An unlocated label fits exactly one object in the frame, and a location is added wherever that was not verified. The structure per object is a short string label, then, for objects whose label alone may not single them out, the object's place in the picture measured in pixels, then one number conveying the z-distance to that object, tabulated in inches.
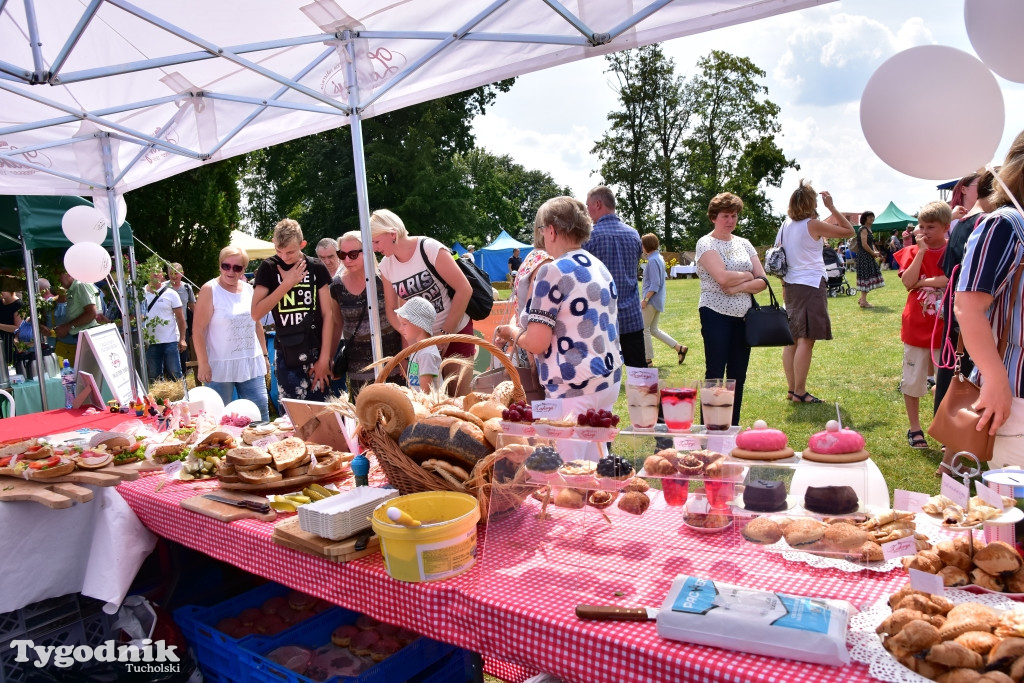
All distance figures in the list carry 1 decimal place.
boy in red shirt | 173.2
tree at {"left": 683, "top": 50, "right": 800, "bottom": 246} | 1392.7
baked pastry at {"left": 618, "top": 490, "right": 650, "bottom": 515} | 65.9
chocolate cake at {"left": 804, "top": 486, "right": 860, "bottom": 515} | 54.6
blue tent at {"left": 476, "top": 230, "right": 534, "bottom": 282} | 811.4
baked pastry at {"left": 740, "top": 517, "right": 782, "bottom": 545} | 56.0
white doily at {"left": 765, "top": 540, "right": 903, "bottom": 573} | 55.0
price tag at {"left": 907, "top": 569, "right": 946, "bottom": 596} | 45.8
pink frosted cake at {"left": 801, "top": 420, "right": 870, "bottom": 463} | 56.4
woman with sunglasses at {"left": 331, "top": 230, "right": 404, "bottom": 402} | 169.6
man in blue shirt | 183.5
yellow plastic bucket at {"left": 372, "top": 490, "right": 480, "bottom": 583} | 61.1
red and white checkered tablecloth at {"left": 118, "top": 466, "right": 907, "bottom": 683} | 46.6
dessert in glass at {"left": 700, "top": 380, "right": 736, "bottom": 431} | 69.4
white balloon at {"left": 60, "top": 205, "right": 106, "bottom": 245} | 234.2
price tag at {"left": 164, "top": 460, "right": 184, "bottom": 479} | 105.8
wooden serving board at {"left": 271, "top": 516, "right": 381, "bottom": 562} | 67.9
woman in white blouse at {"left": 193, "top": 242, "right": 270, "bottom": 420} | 195.3
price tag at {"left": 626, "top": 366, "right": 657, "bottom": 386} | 72.4
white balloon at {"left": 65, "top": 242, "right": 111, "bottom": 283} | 222.8
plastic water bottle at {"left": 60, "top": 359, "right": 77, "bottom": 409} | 175.9
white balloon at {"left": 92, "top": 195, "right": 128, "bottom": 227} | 231.0
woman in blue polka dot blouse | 103.0
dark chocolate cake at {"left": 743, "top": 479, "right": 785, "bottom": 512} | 56.7
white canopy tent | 126.1
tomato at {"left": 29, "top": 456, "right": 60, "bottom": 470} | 101.3
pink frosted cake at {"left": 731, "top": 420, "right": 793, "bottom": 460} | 59.6
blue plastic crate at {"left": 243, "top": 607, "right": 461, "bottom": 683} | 77.4
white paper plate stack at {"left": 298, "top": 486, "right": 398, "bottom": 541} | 69.1
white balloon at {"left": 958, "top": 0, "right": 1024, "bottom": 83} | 70.7
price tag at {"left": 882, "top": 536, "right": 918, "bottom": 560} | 53.0
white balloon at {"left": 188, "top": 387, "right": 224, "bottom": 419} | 149.7
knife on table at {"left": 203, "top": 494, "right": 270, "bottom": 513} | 85.0
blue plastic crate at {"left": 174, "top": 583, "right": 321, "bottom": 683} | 85.4
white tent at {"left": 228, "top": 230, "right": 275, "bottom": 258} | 560.4
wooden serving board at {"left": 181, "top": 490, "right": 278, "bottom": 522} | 82.8
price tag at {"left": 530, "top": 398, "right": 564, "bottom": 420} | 74.0
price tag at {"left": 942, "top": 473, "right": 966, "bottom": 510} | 53.2
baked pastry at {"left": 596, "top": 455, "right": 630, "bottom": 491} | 64.5
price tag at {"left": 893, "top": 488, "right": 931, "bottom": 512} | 57.2
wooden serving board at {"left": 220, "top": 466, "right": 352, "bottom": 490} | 91.3
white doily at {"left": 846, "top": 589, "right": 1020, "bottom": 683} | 41.2
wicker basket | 69.4
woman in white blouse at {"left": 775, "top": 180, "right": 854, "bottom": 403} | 208.8
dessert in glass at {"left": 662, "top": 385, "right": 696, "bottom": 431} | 71.8
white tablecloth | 93.4
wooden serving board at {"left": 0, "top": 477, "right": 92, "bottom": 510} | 92.6
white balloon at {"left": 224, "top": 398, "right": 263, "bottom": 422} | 148.2
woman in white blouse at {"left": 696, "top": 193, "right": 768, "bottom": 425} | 177.5
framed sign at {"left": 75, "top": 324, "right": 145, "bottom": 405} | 166.1
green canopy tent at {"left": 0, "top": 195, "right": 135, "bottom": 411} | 271.1
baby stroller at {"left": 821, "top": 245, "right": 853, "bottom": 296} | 390.9
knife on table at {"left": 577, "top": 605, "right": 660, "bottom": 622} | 49.9
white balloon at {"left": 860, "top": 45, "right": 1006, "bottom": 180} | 69.1
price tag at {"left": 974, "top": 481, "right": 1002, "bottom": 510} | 52.7
